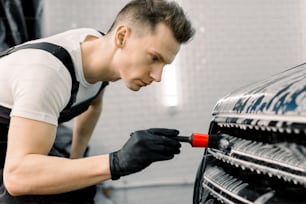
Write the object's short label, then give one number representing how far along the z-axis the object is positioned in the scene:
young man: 0.81
